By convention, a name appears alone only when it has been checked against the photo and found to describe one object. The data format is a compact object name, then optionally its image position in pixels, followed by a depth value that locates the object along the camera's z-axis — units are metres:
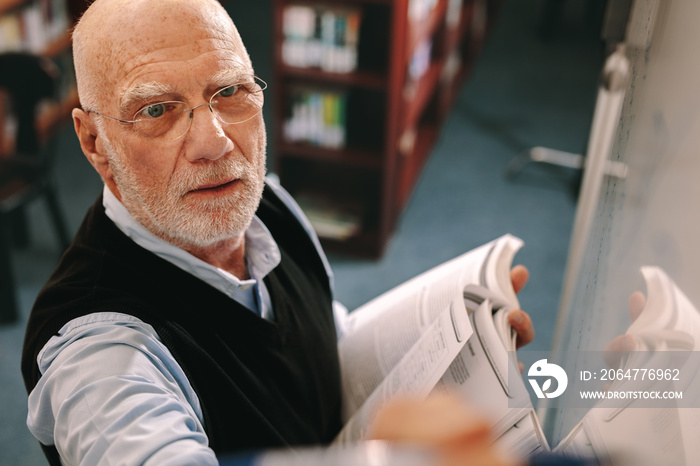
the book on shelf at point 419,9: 2.90
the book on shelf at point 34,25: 3.66
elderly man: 0.84
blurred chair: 2.66
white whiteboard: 0.67
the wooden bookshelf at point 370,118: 2.81
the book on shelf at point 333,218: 3.13
